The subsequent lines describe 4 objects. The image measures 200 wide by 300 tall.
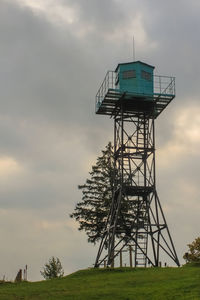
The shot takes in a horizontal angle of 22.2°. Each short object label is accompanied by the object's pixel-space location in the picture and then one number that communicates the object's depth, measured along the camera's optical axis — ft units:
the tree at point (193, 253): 157.89
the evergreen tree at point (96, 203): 163.32
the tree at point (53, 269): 185.76
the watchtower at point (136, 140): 128.16
